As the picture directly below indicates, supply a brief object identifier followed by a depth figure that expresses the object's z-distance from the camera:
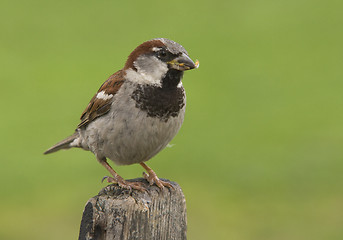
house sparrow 7.66
